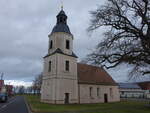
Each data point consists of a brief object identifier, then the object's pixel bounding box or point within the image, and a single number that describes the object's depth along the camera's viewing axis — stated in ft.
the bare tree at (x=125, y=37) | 59.62
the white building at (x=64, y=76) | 107.04
